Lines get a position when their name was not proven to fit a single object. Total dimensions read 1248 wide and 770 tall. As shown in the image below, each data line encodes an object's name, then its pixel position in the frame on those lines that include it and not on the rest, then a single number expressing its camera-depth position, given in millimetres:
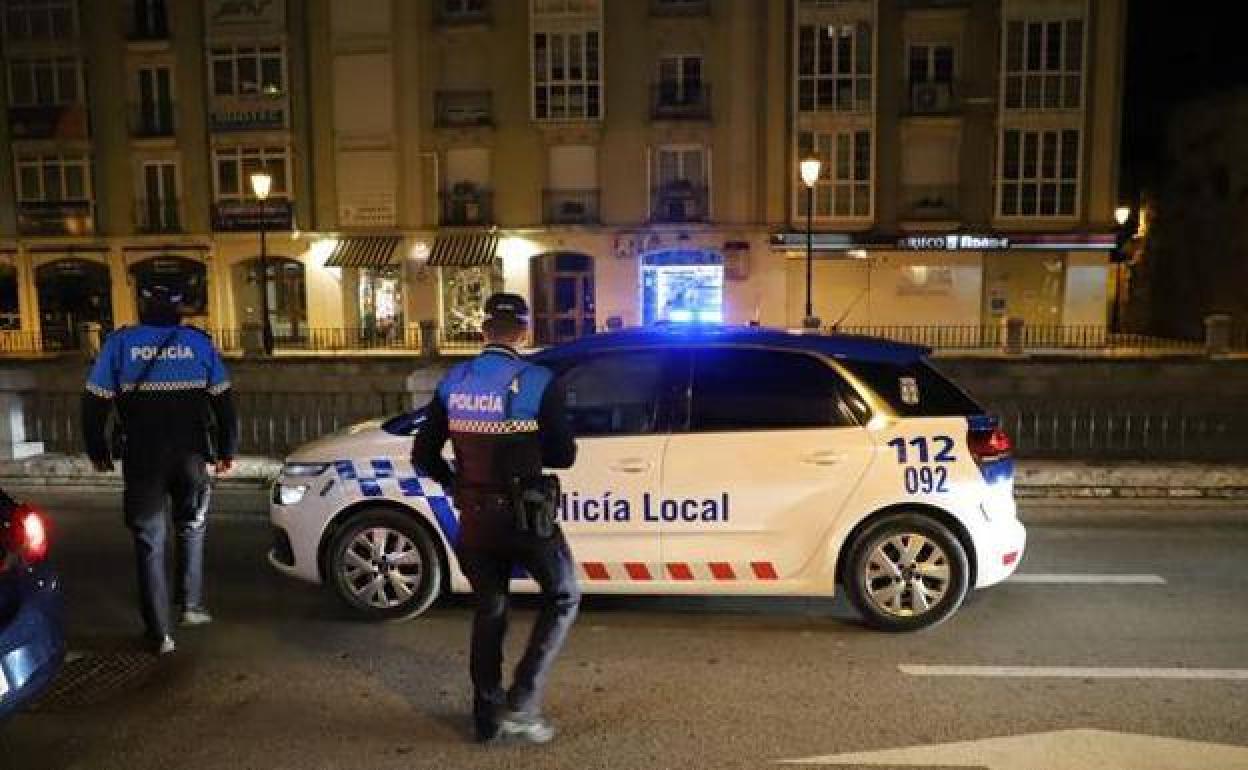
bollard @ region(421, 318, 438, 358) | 27297
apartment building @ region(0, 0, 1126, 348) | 32719
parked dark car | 4070
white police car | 5887
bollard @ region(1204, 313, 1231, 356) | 23219
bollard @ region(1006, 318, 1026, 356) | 26328
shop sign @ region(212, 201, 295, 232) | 34500
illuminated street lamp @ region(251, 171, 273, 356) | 27219
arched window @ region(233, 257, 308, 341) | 35156
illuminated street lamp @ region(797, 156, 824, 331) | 24475
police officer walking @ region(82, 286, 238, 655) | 5547
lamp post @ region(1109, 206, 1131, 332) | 34594
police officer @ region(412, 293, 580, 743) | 4270
